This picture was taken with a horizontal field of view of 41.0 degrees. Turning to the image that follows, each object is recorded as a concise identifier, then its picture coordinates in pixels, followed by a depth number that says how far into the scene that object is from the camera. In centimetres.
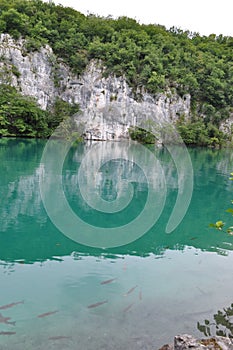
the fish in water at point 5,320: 506
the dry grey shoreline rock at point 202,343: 357
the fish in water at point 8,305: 550
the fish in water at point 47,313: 535
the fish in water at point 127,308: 569
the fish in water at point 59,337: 473
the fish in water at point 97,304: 577
